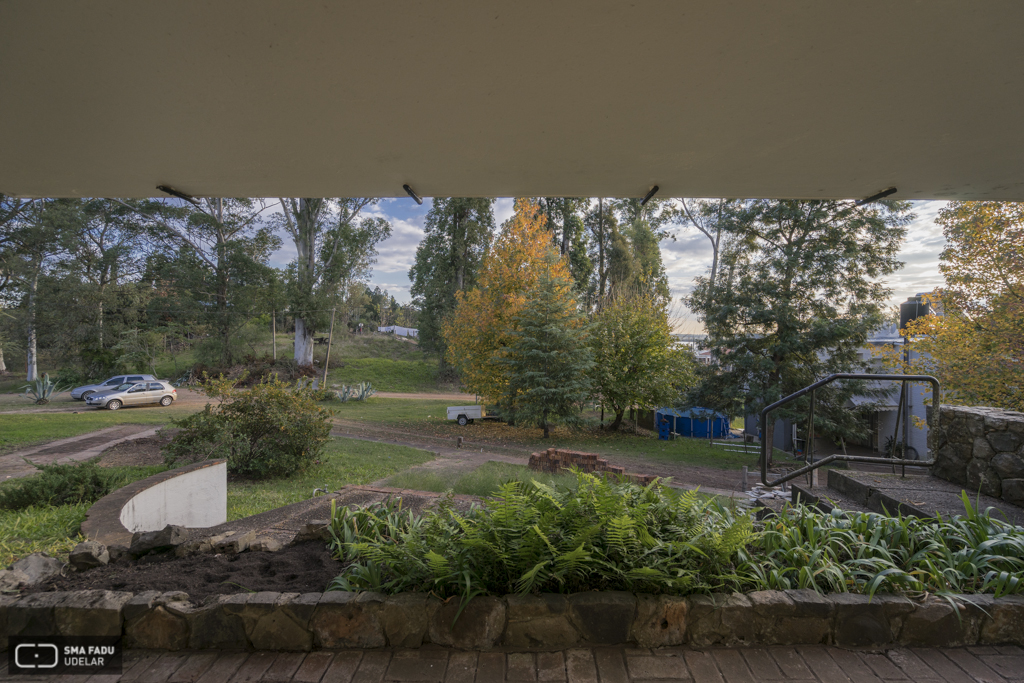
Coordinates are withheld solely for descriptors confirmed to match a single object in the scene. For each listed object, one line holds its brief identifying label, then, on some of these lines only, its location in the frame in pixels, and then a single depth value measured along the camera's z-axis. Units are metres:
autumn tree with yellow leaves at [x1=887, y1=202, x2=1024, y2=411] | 7.16
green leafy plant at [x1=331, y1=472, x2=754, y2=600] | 1.95
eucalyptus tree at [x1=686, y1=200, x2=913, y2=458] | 10.87
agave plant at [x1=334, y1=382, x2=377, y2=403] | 19.55
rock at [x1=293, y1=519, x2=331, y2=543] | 2.92
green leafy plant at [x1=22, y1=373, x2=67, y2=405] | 16.50
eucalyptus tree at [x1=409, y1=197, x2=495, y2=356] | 23.84
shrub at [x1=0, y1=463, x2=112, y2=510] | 4.56
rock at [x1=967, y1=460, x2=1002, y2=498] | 3.27
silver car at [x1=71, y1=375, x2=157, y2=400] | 16.58
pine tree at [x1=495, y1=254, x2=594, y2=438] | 11.86
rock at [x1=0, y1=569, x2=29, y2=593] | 2.19
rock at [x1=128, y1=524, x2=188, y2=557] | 2.77
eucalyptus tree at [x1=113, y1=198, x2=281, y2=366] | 24.38
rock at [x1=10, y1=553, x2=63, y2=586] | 2.38
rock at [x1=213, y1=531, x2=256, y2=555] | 2.85
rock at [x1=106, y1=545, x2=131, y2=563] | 2.72
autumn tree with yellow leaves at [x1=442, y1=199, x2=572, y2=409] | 13.22
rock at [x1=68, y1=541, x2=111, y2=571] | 2.54
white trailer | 14.80
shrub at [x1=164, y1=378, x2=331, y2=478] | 6.20
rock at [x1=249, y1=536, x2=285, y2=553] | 2.89
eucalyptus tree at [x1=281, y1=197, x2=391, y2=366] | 25.30
